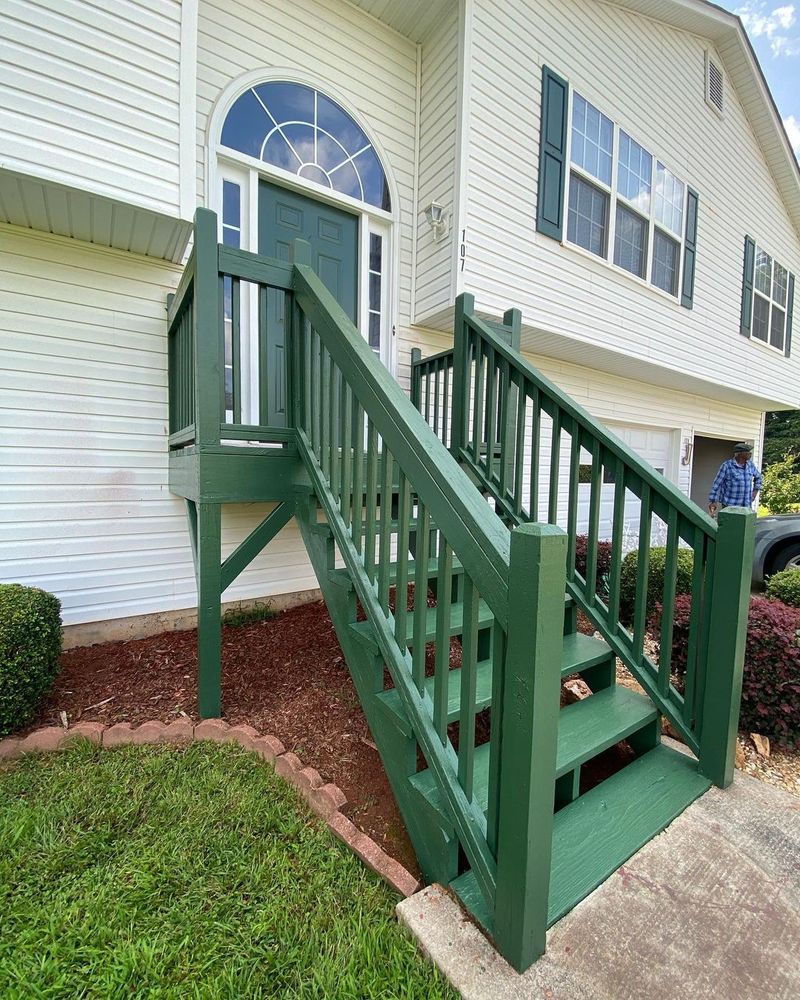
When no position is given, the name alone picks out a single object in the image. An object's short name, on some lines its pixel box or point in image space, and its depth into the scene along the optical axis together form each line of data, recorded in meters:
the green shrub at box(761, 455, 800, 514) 11.82
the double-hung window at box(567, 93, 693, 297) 4.75
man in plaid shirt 5.42
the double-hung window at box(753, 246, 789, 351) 7.53
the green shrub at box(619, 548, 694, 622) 3.26
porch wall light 3.88
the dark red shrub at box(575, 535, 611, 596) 4.35
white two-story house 2.40
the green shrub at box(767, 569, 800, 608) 3.33
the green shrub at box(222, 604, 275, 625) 3.49
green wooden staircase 1.08
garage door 6.40
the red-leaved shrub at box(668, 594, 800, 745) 2.20
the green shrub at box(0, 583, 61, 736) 2.02
